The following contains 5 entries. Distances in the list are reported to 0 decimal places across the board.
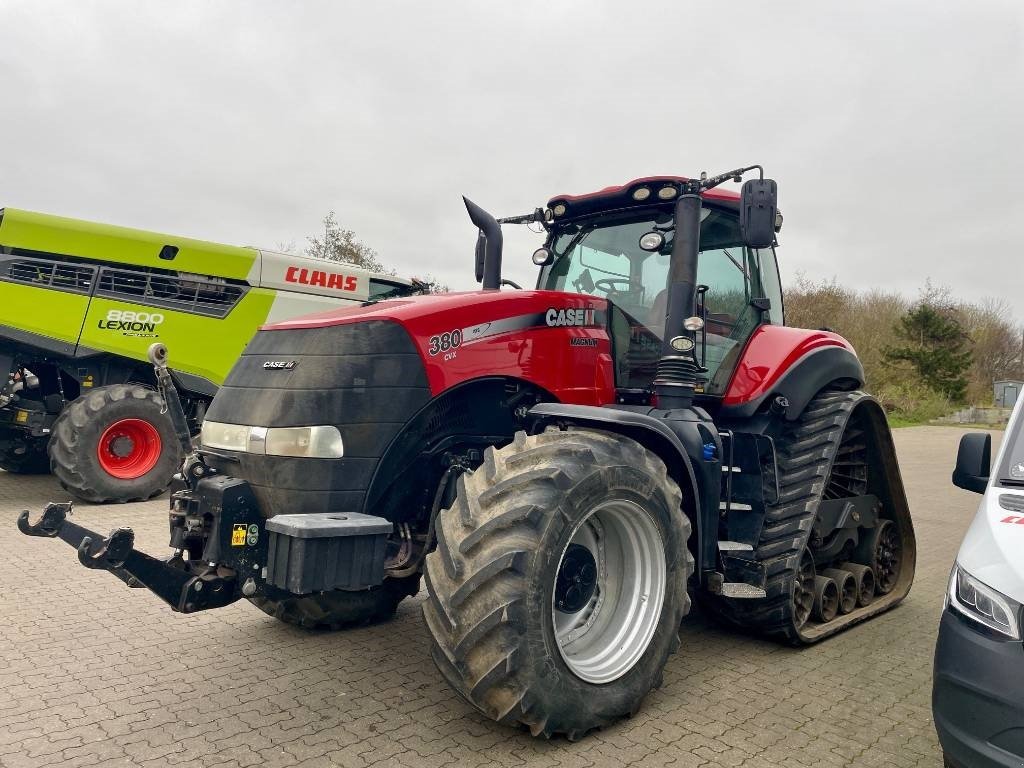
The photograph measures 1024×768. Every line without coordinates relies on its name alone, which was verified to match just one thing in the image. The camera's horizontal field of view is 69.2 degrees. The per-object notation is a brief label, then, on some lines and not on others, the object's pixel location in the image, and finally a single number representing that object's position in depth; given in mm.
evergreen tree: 35375
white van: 2053
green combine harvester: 7547
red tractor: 2715
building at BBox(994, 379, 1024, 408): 39750
